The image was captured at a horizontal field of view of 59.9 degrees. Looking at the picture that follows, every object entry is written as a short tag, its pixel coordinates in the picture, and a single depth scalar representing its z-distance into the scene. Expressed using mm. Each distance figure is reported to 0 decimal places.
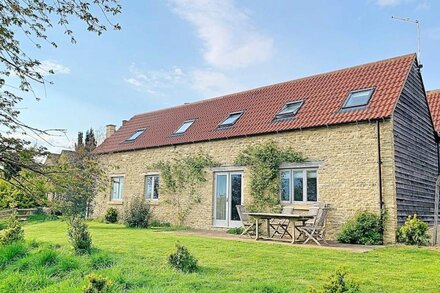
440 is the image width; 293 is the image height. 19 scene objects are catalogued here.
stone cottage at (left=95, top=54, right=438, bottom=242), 12117
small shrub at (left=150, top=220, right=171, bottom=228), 17525
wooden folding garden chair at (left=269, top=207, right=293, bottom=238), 12697
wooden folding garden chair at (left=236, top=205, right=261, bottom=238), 13067
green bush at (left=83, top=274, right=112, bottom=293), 4847
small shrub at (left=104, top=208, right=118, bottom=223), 19922
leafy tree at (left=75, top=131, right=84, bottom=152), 34847
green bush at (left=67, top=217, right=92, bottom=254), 8688
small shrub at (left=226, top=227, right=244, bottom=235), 14346
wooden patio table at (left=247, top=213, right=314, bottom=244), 11133
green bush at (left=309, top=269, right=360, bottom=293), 4387
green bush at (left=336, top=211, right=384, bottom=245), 11453
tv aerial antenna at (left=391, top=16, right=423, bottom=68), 15500
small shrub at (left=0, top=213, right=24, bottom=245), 9839
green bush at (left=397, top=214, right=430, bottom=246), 10938
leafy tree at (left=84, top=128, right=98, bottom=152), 38194
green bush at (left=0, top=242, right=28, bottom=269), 8141
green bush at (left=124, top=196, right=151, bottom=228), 16984
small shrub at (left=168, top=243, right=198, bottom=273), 6898
